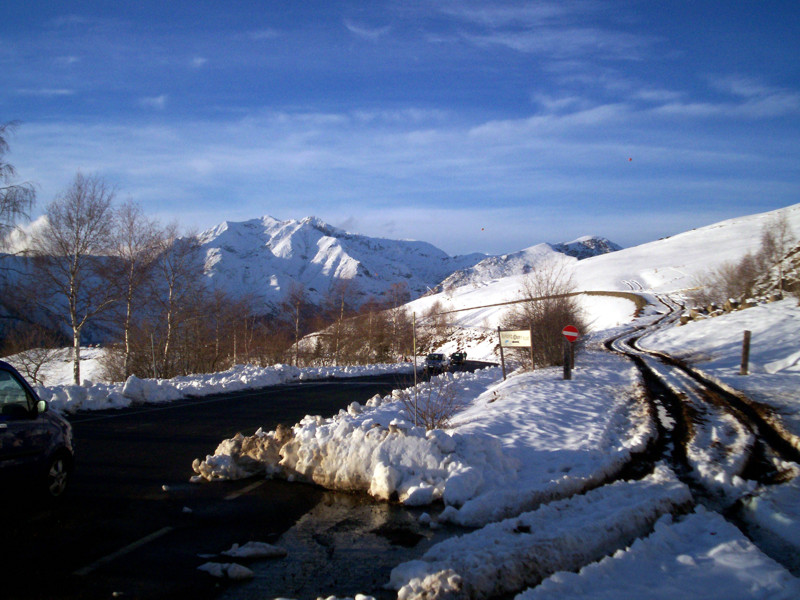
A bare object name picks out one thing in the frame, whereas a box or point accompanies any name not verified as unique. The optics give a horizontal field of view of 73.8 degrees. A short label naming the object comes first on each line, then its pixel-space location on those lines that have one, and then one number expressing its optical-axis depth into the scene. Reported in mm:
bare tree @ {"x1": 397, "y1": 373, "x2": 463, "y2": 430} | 10594
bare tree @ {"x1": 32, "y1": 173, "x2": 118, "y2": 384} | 26062
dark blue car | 6000
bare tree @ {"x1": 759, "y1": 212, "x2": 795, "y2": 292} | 57381
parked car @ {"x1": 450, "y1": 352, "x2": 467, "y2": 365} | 43794
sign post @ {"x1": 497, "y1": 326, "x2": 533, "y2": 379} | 16859
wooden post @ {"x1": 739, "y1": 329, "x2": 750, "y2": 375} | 18422
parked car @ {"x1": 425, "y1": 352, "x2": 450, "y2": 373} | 36531
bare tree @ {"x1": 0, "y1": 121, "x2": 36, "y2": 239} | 18375
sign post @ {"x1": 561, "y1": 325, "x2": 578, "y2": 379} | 15703
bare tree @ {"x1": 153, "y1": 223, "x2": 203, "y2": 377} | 31281
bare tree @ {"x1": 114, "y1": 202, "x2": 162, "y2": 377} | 28609
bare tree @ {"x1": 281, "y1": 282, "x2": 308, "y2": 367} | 45656
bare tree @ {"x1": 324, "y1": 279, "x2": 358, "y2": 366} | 46562
